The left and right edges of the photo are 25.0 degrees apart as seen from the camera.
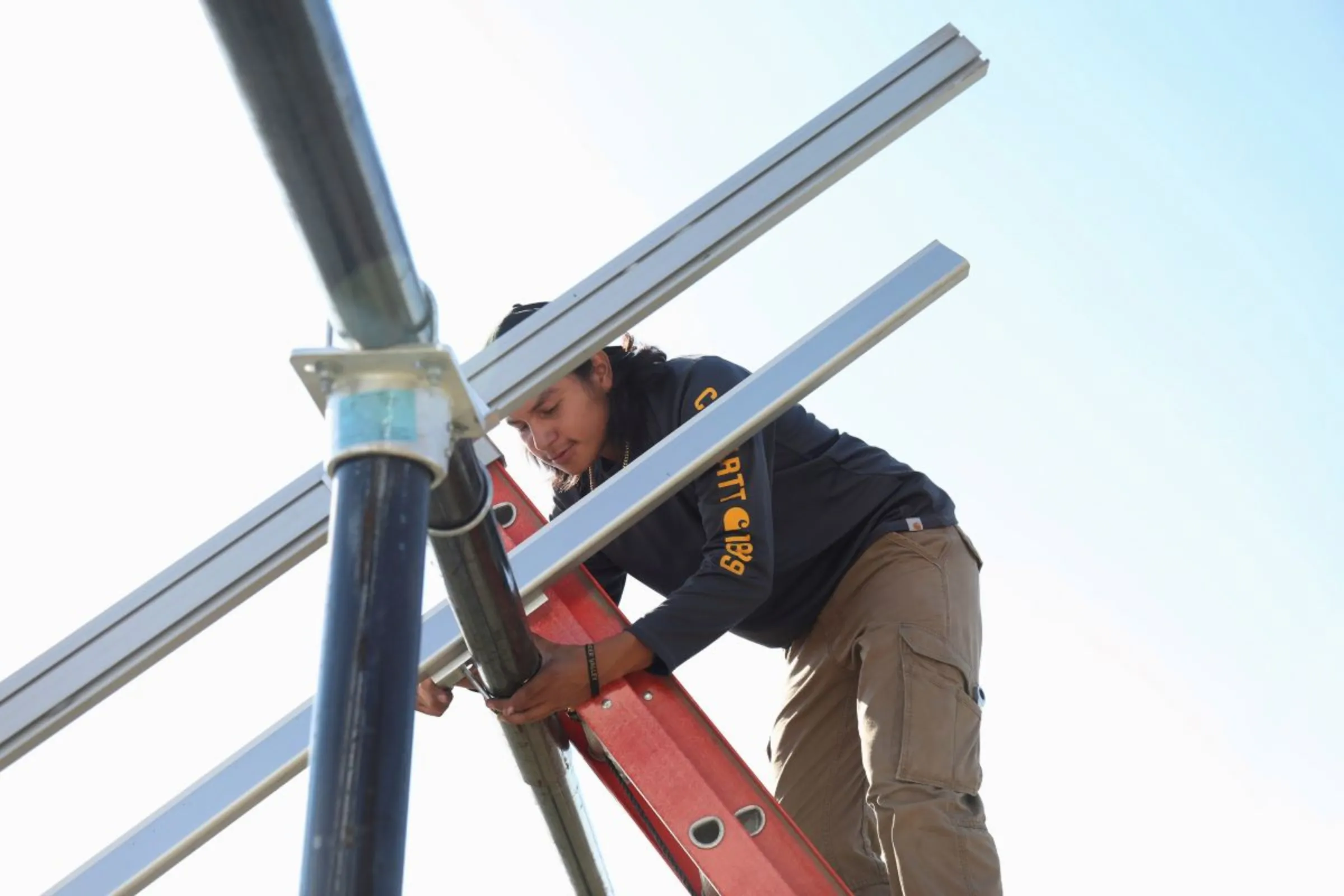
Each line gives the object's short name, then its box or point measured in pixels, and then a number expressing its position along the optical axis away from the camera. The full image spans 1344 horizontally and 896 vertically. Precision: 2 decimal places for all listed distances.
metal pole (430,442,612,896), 3.04
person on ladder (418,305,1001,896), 4.49
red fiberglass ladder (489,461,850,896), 3.99
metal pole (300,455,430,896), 2.63
